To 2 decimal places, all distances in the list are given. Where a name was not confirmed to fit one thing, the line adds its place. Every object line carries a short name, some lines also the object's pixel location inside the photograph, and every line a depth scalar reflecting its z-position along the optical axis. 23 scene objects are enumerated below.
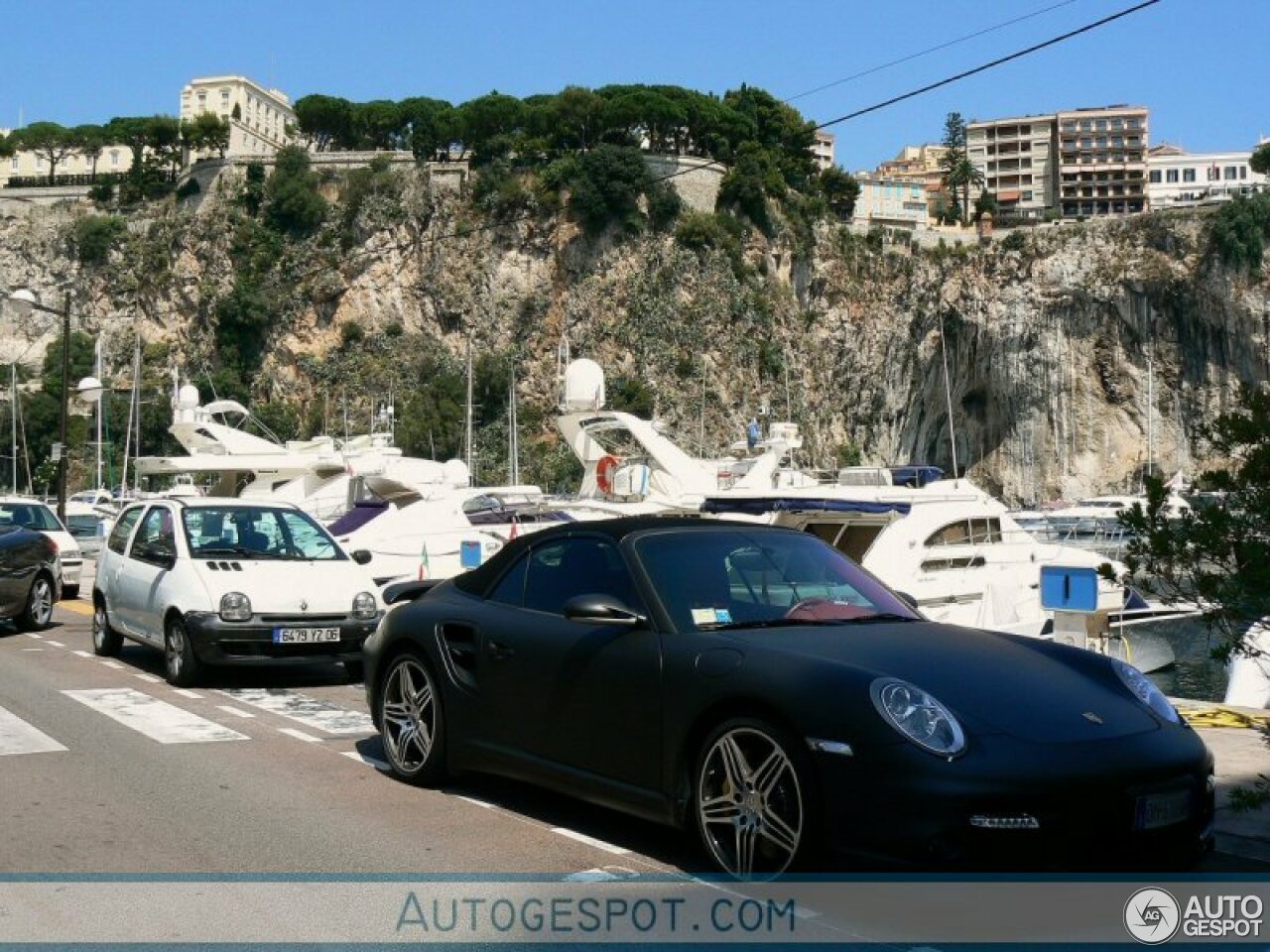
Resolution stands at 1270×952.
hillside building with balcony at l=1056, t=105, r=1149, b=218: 133.50
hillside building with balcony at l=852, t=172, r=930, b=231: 136.09
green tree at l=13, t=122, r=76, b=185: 120.94
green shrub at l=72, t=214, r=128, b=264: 91.12
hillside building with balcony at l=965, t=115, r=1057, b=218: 141.38
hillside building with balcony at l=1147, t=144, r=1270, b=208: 139.12
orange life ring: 27.61
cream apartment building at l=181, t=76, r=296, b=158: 138.75
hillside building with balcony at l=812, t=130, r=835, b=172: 142.62
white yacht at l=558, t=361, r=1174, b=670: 18.91
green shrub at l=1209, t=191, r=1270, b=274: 73.06
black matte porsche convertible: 4.71
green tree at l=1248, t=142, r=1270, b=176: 89.38
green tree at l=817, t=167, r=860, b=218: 100.94
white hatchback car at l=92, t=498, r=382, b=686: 11.06
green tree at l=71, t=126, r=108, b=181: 117.59
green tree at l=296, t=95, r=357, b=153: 106.00
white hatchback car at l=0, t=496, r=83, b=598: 19.70
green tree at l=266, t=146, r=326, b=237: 87.62
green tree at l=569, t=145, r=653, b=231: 83.44
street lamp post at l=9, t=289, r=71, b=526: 27.81
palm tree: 117.31
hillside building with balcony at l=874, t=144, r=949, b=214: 151.12
